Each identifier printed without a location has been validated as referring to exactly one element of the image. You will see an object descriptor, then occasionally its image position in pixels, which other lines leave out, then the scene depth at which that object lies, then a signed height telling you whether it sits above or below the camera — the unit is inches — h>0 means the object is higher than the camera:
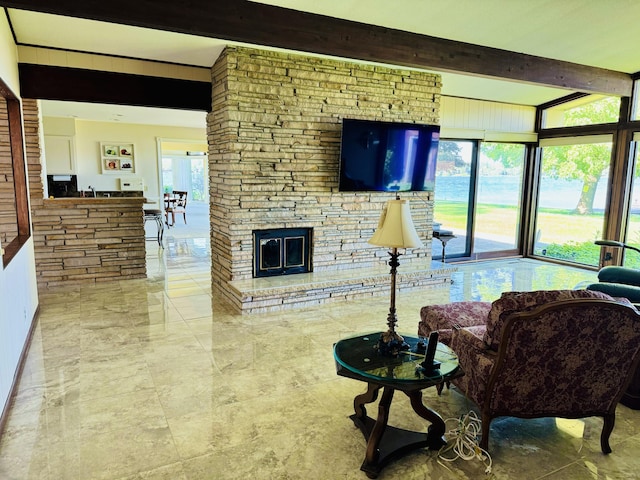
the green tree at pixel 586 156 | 269.0 +18.1
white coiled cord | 92.4 -56.8
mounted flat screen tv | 202.4 +12.4
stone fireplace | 186.9 +6.7
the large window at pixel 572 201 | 277.0 -11.2
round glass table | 85.3 -38.2
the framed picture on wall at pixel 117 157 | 375.9 +18.3
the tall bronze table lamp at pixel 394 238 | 91.7 -11.6
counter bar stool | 330.0 -29.3
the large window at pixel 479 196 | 289.1 -8.9
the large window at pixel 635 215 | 253.8 -17.7
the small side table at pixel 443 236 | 269.3 -32.5
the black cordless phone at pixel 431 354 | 88.0 -34.3
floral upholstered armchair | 84.1 -35.0
